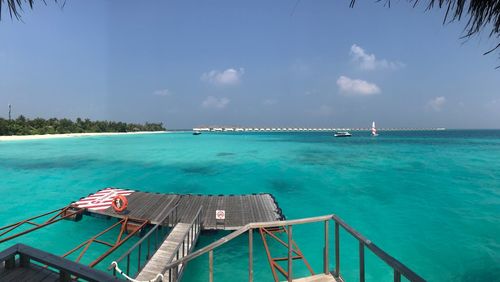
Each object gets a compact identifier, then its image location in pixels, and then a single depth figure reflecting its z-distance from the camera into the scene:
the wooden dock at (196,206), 10.32
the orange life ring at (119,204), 10.68
